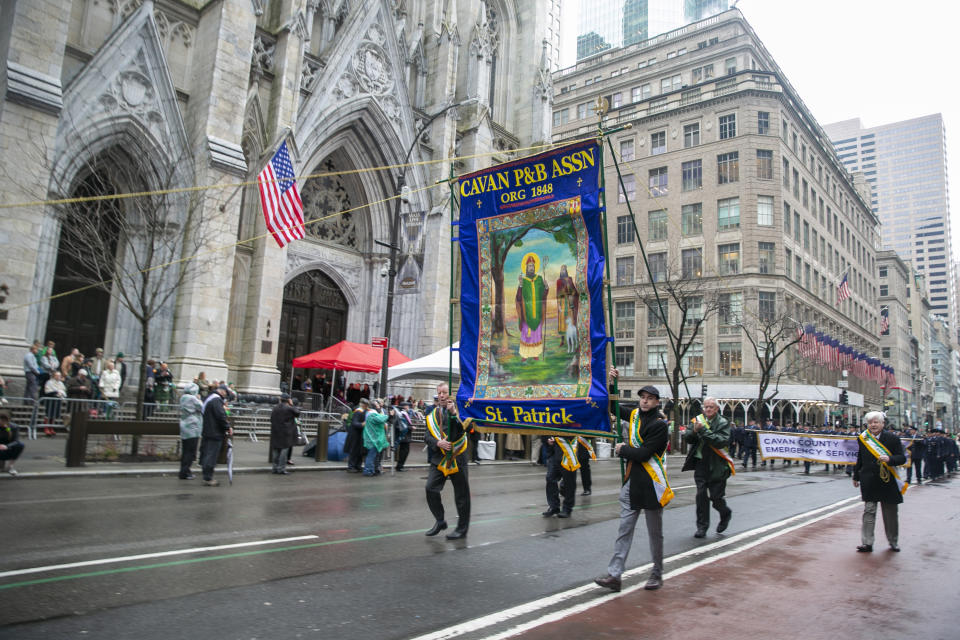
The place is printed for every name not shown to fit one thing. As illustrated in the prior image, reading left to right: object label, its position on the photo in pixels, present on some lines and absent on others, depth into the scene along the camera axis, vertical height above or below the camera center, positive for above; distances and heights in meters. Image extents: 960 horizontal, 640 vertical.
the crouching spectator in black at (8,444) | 10.67 -0.99
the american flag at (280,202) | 19.03 +5.83
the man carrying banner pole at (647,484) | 5.82 -0.62
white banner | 20.82 -0.75
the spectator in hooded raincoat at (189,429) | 12.54 -0.68
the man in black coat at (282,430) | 13.78 -0.67
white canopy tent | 20.03 +1.11
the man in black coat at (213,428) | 12.16 -0.62
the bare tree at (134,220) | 17.75 +4.90
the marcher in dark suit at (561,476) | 9.80 -0.98
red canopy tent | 21.83 +1.44
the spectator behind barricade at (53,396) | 15.37 -0.22
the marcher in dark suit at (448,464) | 7.68 -0.68
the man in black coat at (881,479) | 8.09 -0.63
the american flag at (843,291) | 44.22 +9.20
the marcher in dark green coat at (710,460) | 8.76 -0.55
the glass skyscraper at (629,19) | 76.38 +48.60
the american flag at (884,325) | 56.92 +9.18
